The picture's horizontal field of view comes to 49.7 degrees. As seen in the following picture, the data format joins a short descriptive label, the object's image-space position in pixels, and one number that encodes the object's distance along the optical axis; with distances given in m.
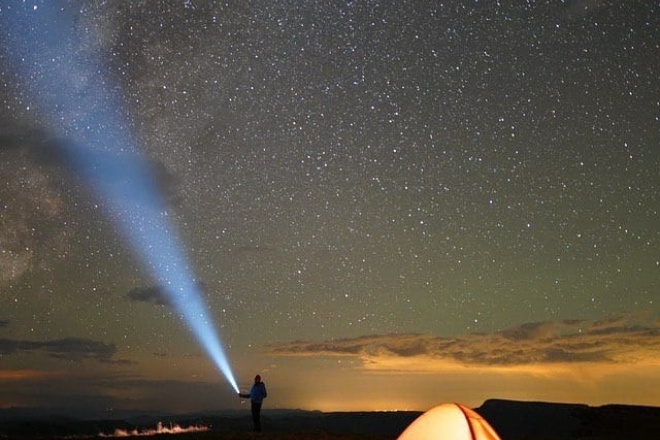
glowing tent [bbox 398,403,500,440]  13.13
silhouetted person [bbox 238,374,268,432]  20.81
